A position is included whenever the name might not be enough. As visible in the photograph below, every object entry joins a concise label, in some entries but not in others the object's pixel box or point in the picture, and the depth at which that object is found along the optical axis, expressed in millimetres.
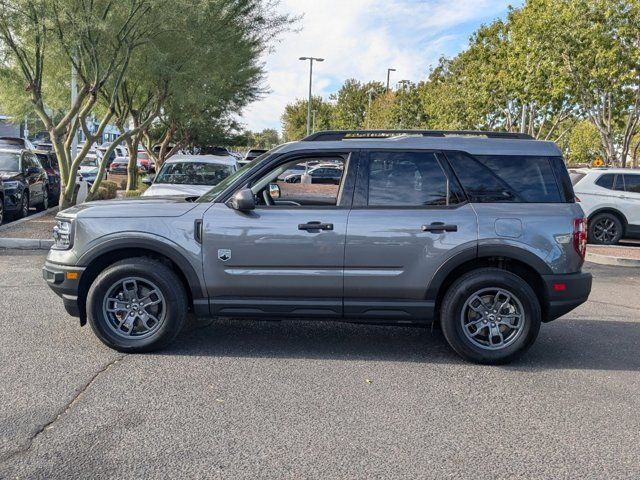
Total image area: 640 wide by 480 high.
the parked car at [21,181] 13438
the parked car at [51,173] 17750
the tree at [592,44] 18094
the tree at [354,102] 56625
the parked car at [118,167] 34812
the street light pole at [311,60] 53531
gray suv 4980
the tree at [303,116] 67750
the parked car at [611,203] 12906
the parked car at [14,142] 25441
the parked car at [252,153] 30947
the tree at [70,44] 11586
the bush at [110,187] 18086
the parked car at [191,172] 11812
